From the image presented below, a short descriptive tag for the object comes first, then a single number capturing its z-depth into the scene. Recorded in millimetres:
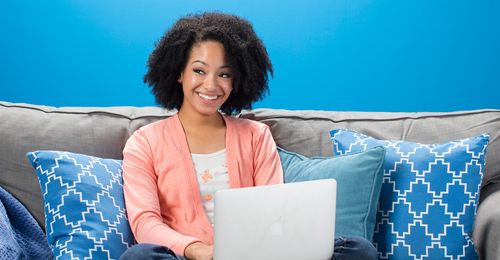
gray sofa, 2105
